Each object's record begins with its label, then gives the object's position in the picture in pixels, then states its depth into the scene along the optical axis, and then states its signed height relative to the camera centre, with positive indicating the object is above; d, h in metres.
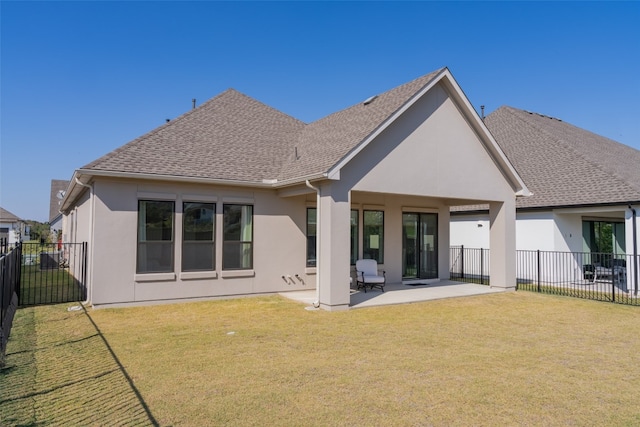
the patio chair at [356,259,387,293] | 13.07 -1.49
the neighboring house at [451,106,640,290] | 15.15 +1.42
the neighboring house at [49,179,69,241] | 42.47 +2.48
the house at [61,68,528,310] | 10.44 +1.12
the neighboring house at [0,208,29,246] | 42.16 +0.45
